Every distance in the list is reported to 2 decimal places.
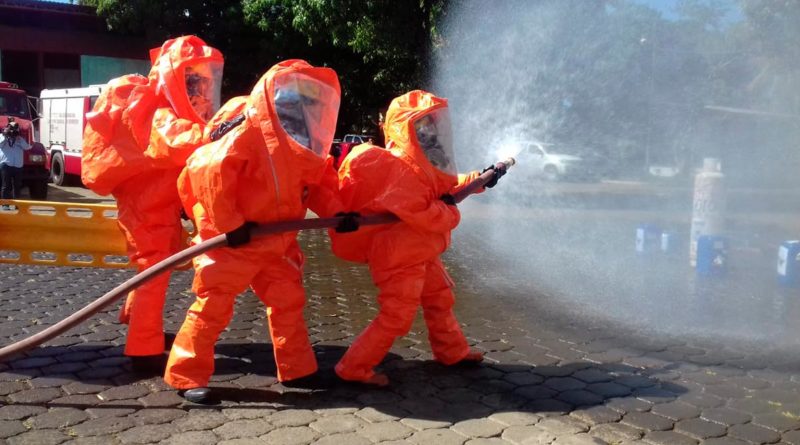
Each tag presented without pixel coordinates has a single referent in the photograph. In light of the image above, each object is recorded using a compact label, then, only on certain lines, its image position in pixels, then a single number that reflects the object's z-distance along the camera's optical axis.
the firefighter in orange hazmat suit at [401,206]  3.96
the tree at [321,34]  13.18
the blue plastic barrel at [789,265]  7.62
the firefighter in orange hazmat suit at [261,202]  3.58
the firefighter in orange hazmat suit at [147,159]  4.23
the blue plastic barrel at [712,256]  8.03
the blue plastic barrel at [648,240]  9.48
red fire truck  14.05
